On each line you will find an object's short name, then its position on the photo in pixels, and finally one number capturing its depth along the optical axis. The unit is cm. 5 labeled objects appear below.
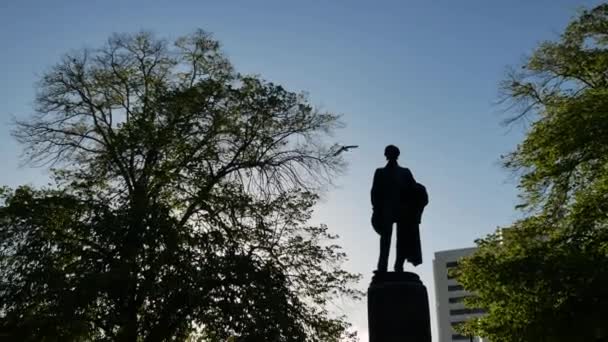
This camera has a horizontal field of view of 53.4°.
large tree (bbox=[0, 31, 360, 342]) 1565
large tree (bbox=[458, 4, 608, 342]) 1468
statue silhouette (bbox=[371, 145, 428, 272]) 1009
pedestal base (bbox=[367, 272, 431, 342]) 891
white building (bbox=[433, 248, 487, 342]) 9219
